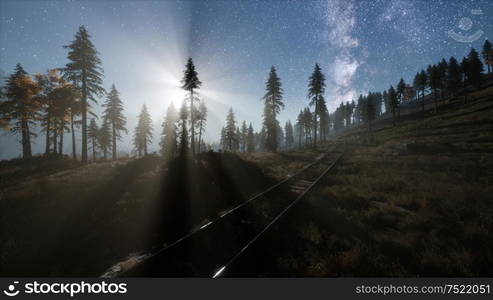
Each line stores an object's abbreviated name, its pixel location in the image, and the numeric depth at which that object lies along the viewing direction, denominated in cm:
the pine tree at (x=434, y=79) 5594
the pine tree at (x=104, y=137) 4103
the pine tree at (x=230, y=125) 5400
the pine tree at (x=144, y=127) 4291
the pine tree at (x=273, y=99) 3228
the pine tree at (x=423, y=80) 6475
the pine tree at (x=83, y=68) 1942
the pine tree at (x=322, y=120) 5767
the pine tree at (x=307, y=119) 6154
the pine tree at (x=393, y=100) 6062
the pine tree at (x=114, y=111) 3312
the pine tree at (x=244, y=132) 7600
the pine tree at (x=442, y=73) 5709
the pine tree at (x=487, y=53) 6492
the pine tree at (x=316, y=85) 3222
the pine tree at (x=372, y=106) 6003
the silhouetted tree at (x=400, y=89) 6328
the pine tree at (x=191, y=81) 2931
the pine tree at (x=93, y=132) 4208
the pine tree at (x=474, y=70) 5572
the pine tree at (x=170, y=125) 4272
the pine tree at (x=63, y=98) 2103
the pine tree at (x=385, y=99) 10860
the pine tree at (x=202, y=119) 4541
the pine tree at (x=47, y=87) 2328
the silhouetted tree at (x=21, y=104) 2244
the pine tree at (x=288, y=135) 10400
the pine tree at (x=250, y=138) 7038
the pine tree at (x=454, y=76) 5825
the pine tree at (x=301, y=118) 6591
